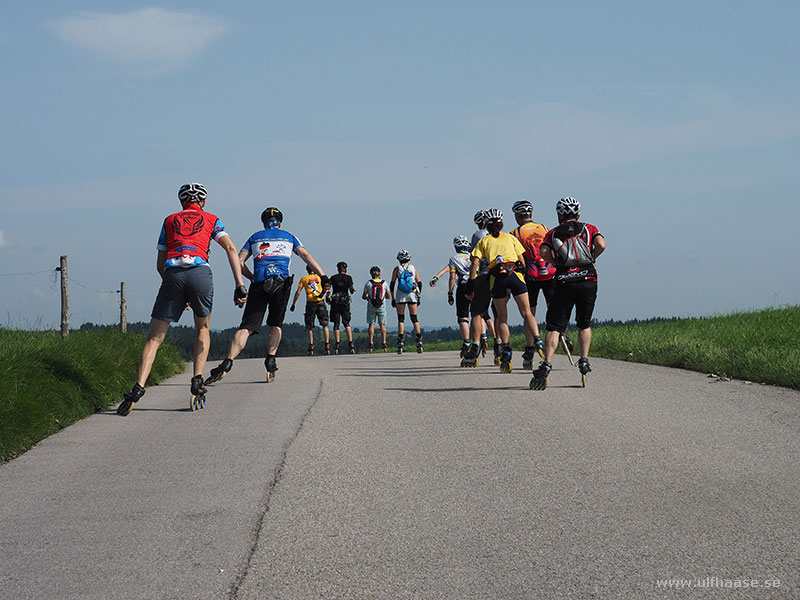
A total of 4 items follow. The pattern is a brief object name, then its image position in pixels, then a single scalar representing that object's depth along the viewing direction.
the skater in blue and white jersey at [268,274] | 12.38
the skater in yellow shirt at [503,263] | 13.01
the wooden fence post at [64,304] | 19.34
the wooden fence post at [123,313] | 24.48
